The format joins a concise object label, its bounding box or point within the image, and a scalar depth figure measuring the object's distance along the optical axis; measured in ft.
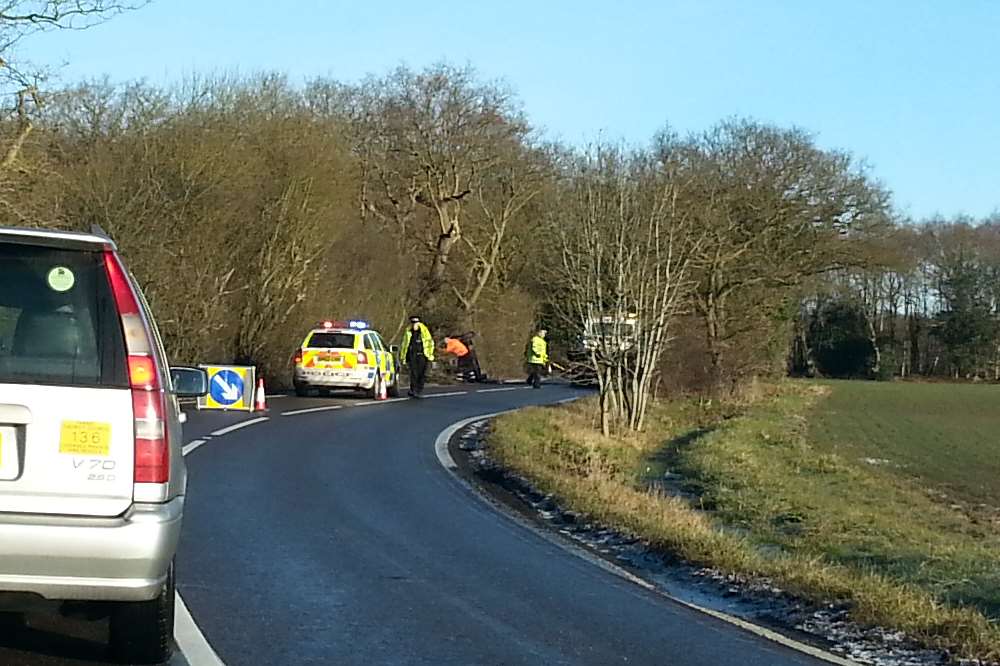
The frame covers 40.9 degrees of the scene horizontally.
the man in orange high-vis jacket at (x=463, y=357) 137.28
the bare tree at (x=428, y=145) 143.43
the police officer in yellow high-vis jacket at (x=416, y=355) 97.53
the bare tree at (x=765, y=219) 114.62
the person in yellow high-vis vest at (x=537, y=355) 119.65
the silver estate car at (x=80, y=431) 17.44
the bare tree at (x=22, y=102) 73.62
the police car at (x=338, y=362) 91.66
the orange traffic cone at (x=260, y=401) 78.39
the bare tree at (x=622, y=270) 74.59
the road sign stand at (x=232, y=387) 77.51
